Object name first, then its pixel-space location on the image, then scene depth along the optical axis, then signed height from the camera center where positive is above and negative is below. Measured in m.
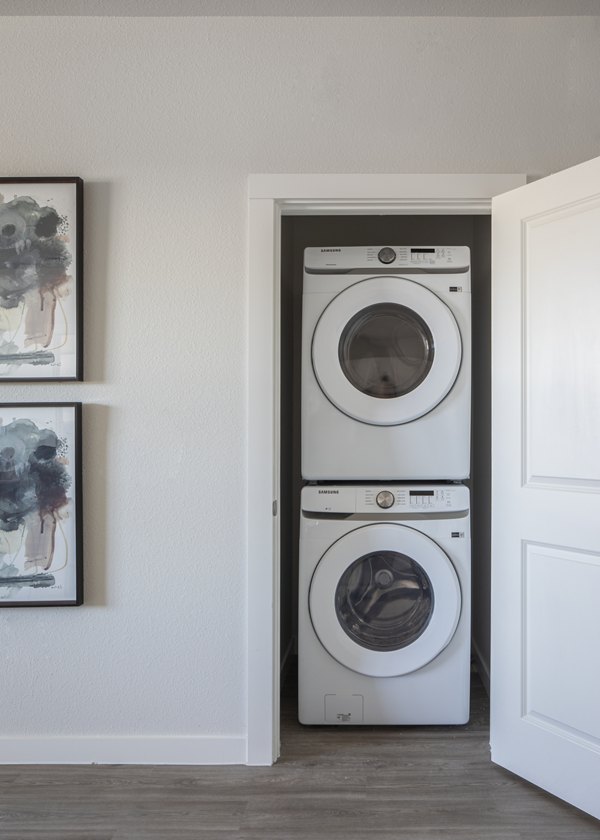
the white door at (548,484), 1.85 -0.21
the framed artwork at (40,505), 2.13 -0.30
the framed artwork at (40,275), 2.12 +0.47
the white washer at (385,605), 2.36 -0.71
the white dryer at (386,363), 2.36 +0.20
